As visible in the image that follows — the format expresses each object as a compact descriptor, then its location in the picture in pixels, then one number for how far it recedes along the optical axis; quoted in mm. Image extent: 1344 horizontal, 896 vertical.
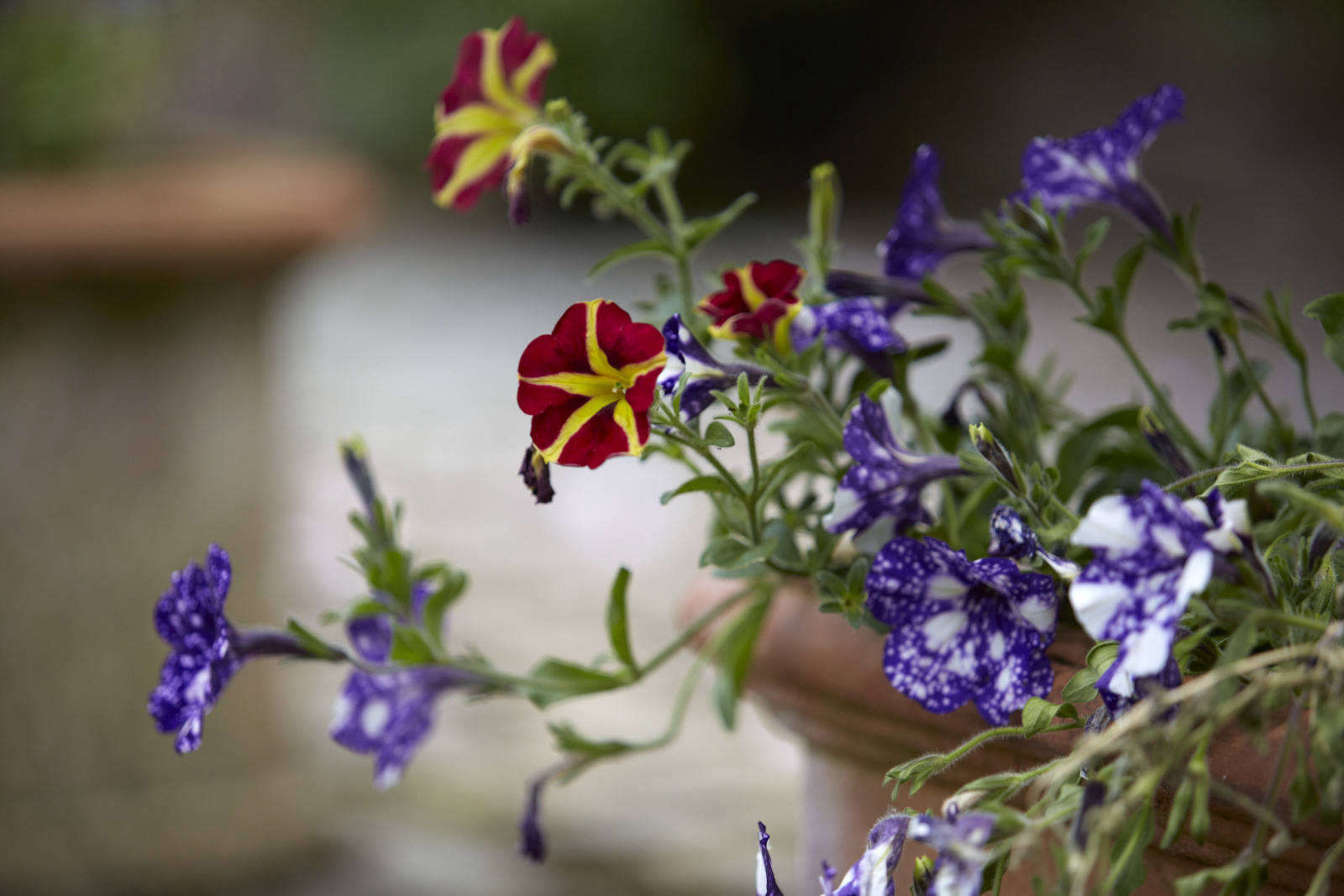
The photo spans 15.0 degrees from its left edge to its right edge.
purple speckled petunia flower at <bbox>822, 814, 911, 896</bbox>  1348
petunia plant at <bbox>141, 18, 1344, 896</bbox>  1322
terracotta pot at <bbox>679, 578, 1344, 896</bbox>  1387
